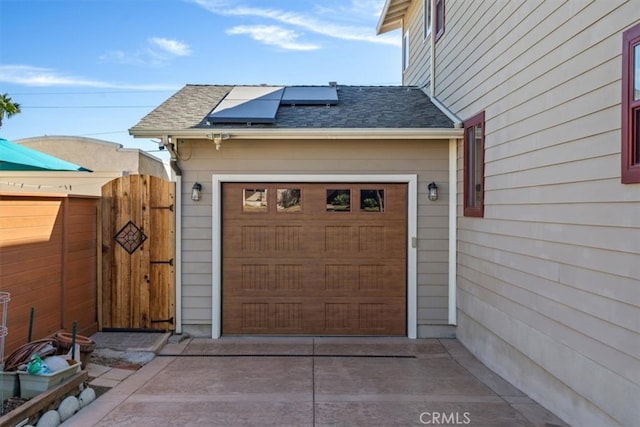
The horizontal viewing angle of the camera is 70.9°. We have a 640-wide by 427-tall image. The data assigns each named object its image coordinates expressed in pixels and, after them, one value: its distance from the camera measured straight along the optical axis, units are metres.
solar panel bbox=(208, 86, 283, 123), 5.87
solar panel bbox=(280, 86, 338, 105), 6.70
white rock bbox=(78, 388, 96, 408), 3.75
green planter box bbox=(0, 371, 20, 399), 3.49
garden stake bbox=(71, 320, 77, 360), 4.00
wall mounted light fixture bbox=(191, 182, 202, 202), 5.90
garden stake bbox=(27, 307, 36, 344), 4.09
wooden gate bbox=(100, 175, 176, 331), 5.89
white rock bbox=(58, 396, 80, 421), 3.48
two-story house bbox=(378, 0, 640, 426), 2.75
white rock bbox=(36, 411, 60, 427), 3.27
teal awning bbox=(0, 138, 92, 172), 4.75
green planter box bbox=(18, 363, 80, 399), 3.49
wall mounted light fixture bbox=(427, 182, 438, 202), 5.92
